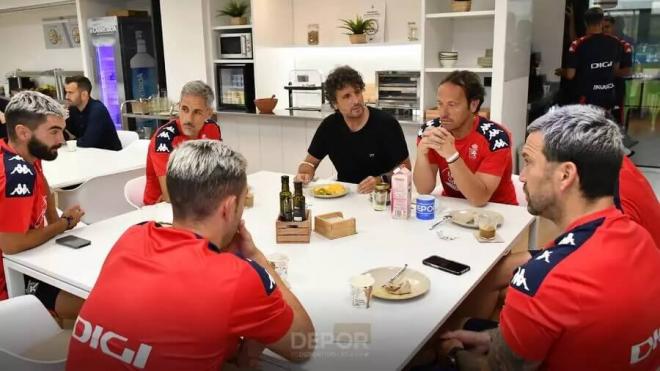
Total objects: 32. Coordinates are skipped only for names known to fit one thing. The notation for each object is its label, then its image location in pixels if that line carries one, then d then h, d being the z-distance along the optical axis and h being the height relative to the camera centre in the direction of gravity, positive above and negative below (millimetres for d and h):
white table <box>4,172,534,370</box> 1440 -675
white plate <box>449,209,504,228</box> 2264 -640
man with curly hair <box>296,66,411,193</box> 3123 -424
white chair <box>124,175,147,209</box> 3074 -680
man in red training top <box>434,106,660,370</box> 1199 -471
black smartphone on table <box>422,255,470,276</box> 1814 -668
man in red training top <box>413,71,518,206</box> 2510 -413
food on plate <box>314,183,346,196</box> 2761 -623
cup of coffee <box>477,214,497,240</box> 2096 -629
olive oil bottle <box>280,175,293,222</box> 2148 -541
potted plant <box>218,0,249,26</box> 5316 +513
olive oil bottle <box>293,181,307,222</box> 2131 -537
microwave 5246 +197
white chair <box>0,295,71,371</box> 1660 -807
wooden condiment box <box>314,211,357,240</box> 2146 -628
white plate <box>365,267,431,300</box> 1622 -667
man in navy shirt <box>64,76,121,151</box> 4570 -427
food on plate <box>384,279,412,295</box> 1644 -662
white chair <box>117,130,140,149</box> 4980 -621
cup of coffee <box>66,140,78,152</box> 4371 -603
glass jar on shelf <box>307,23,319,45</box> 5289 +279
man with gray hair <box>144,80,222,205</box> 2930 -339
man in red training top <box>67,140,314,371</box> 1208 -498
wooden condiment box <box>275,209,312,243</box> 2102 -623
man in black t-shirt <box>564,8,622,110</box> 5188 -22
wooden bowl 5191 -356
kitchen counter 4484 -452
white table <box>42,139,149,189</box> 3479 -650
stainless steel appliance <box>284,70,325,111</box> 5223 -237
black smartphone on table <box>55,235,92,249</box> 2092 -652
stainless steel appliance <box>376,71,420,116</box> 4598 -232
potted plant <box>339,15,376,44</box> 4895 +305
